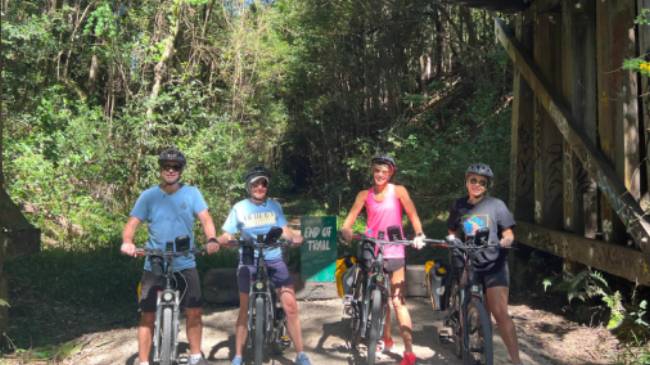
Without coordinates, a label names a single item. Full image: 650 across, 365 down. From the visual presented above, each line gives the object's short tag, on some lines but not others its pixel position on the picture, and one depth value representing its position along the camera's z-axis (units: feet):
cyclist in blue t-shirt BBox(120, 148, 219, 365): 17.04
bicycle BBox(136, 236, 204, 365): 16.14
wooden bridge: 20.27
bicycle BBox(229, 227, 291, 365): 16.81
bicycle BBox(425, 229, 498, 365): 16.80
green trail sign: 27.48
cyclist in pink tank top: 18.47
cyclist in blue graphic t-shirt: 18.15
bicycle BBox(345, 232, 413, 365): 17.63
